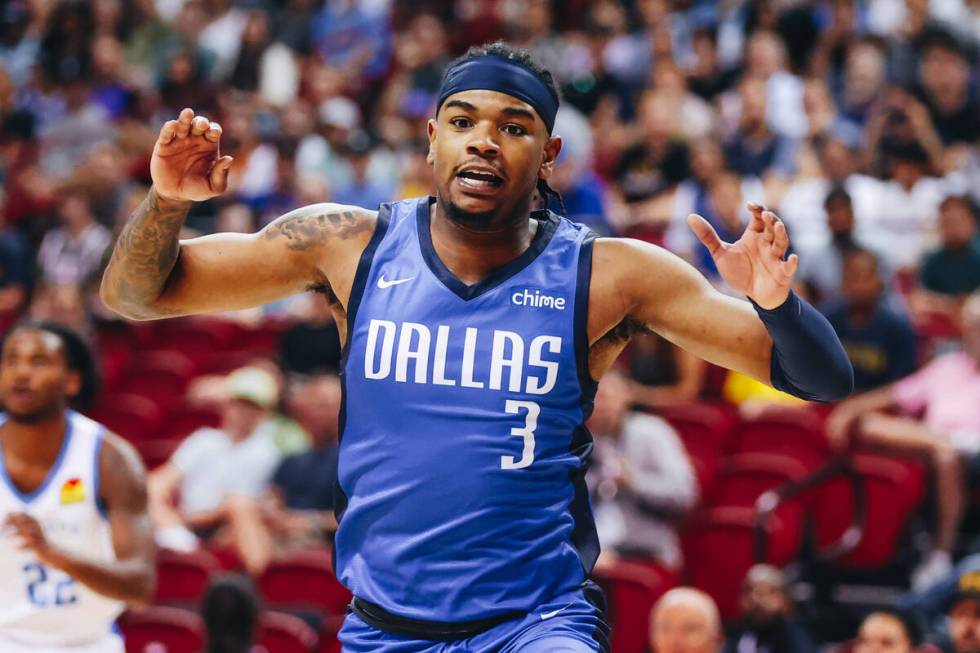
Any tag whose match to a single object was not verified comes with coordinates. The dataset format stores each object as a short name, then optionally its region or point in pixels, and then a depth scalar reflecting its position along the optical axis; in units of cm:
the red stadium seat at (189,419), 1789
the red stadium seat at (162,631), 1288
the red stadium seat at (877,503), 1395
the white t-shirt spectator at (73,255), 2178
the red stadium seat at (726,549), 1374
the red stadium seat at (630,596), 1277
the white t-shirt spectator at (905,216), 1892
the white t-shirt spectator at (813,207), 1872
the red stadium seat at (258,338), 2058
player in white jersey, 911
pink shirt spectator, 1452
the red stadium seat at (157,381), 1955
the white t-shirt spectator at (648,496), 1395
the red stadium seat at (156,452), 1706
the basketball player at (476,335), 620
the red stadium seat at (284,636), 1246
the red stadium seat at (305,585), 1366
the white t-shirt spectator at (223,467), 1585
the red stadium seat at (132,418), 1811
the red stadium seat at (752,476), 1452
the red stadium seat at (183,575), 1393
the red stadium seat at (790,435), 1525
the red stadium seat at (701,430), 1555
